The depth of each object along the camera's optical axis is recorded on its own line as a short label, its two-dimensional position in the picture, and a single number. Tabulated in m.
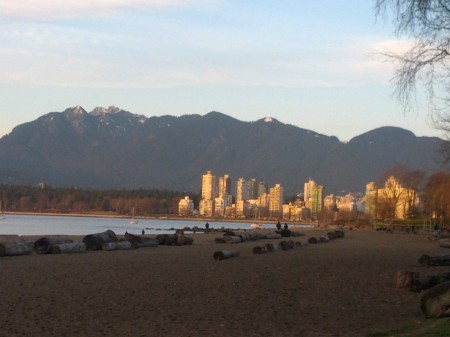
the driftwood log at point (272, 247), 41.56
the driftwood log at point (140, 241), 43.13
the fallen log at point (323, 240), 59.44
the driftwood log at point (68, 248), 35.87
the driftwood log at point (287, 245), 44.61
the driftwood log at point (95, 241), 39.31
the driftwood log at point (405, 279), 21.67
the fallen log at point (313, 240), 55.27
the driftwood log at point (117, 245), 39.62
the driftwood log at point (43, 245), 35.69
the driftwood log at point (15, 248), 33.56
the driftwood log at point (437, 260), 30.11
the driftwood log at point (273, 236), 62.13
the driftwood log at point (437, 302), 15.69
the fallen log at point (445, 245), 50.47
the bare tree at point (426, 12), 20.09
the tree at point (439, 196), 75.22
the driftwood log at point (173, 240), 48.78
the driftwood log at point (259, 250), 39.12
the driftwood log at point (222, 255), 33.34
